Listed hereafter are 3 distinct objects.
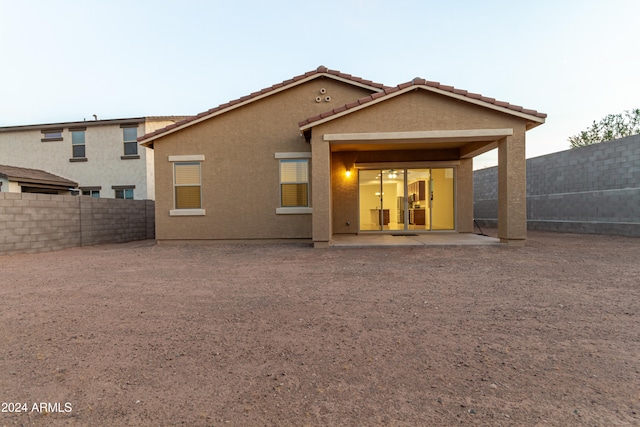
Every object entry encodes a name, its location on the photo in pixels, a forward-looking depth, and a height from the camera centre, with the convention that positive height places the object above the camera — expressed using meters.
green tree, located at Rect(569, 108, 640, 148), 25.25 +6.50
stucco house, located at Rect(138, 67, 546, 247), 8.50 +1.57
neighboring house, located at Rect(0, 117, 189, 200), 17.47 +3.29
